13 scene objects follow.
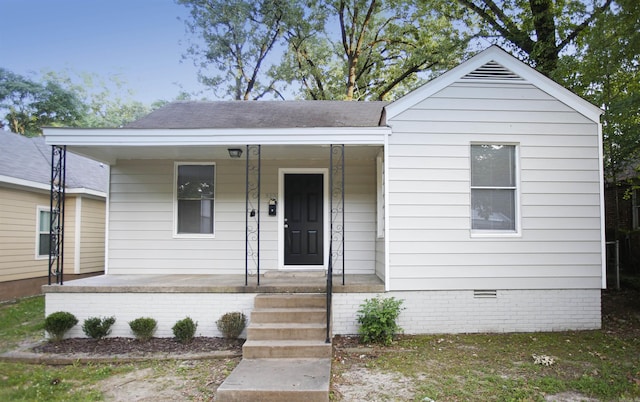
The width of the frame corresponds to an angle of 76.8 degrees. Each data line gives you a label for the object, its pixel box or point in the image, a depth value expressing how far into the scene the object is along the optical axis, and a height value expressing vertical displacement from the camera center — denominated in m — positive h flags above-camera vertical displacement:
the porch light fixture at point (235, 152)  6.98 +1.21
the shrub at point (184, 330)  5.56 -1.50
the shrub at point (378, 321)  5.42 -1.33
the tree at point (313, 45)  18.31 +8.33
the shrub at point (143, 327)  5.59 -1.47
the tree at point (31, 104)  23.69 +7.01
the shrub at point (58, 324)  5.50 -1.42
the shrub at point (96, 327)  5.63 -1.48
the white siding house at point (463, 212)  5.88 +0.17
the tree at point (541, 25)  10.36 +5.37
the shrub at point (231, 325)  5.63 -1.44
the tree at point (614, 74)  6.19 +2.92
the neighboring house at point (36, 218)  9.14 +0.05
